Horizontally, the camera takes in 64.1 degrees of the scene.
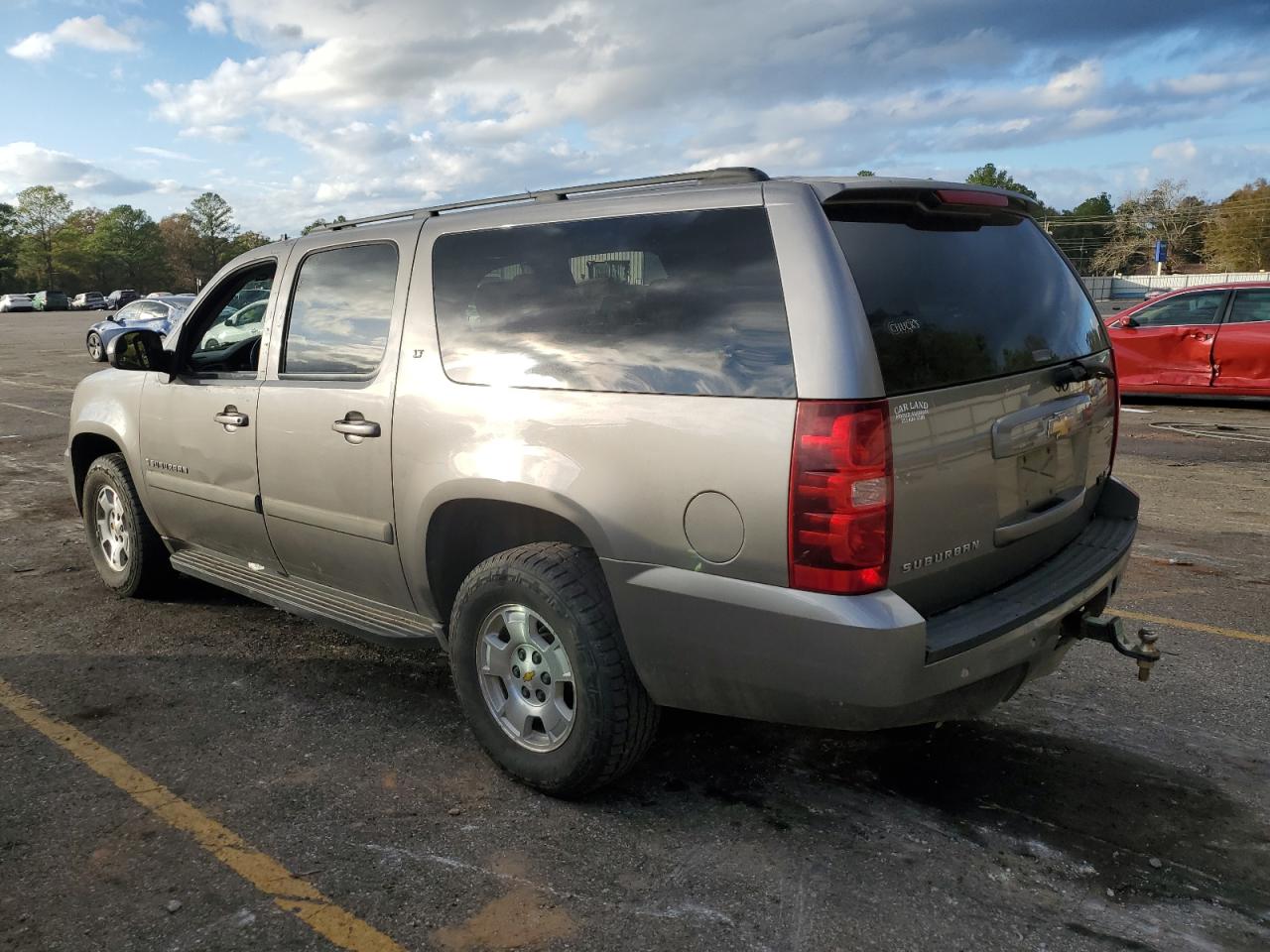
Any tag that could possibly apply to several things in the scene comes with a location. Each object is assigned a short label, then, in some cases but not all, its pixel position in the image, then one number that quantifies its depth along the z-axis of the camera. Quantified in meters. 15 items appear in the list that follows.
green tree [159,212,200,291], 125.62
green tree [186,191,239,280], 127.06
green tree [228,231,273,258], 131.07
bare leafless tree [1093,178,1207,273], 110.00
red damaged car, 12.08
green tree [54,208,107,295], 112.56
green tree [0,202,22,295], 106.56
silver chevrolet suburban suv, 2.67
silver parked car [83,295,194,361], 30.00
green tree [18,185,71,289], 109.94
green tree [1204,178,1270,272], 102.88
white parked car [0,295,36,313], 71.25
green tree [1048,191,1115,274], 118.69
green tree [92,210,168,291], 117.00
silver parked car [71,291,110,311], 73.36
